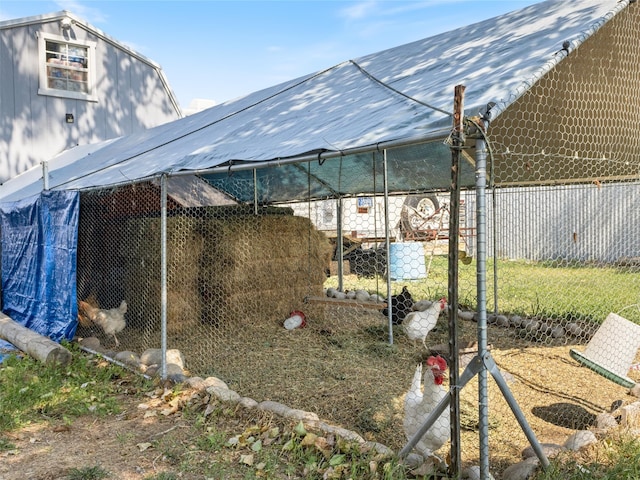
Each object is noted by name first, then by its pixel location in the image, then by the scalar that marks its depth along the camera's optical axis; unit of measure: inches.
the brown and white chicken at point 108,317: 235.9
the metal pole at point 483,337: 96.6
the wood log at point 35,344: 200.4
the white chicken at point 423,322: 214.4
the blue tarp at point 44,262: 237.6
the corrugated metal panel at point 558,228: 293.0
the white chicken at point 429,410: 111.1
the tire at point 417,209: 498.0
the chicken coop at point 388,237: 128.4
